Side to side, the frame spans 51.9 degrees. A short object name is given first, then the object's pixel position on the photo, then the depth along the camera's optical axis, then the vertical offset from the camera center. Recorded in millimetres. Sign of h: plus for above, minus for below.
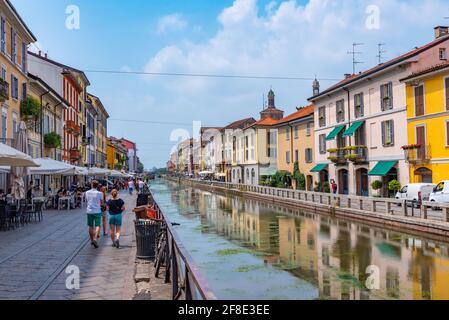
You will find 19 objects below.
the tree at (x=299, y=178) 47844 -496
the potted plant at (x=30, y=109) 27641 +4244
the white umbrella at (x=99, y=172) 30028 +380
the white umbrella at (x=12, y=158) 11898 +570
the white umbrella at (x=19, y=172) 16469 +250
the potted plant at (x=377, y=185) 33031 -950
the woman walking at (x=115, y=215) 12055 -1004
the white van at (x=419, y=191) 24870 -1101
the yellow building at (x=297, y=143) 47906 +3421
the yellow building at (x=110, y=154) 98000 +5093
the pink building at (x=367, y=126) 31656 +3659
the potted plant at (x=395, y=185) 30766 -913
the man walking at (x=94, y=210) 12008 -866
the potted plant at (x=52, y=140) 33375 +2779
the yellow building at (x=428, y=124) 27597 +2933
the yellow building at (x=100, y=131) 71388 +7956
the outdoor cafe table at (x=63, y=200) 24831 -1196
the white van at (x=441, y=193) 22422 -1116
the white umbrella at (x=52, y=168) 20984 +477
